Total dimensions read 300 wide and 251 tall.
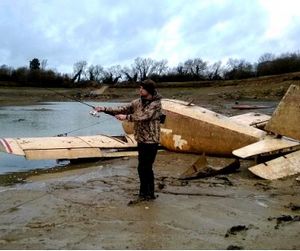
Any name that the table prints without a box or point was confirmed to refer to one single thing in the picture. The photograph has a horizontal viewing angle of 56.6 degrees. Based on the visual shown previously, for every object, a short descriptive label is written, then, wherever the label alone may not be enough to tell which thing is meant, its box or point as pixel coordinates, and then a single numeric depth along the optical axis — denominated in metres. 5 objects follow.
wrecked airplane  5.08
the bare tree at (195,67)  44.76
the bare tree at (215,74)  41.94
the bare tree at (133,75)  47.43
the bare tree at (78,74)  44.91
